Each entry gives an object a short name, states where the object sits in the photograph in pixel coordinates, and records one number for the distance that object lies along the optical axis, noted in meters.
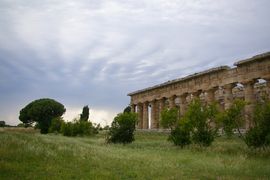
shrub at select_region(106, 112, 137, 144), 22.61
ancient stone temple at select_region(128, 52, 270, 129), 24.82
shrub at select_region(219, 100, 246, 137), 16.42
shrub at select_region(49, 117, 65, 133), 41.22
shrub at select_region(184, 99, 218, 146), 17.47
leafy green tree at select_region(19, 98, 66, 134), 60.18
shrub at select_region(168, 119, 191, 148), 18.37
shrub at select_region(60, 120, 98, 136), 32.46
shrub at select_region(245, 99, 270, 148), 15.02
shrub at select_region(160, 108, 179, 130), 20.32
